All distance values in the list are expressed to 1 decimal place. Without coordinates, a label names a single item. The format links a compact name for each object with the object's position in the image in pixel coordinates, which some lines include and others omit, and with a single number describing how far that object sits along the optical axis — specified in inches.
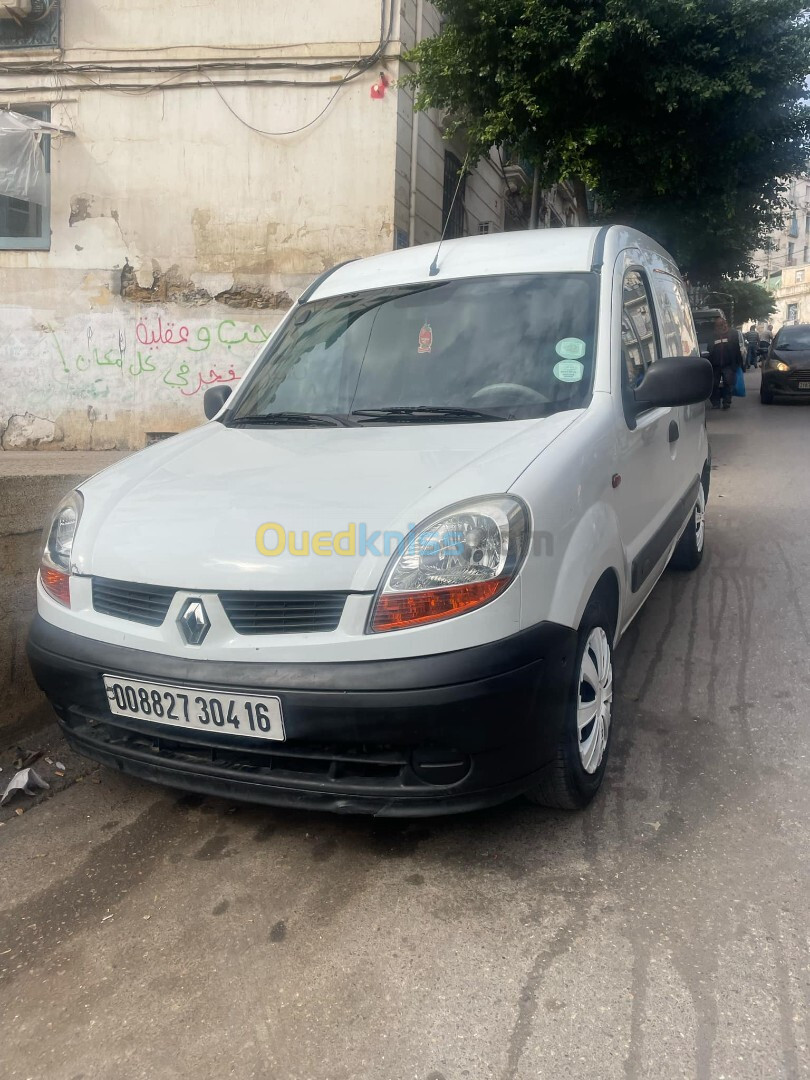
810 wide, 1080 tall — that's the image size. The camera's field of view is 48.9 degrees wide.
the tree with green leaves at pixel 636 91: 377.7
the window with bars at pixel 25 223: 451.8
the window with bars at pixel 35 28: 436.8
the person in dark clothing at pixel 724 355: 567.5
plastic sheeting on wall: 432.8
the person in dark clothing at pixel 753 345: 1227.9
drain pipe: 450.5
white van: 89.6
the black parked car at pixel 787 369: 666.8
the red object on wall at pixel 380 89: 426.6
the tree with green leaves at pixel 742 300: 1733.5
